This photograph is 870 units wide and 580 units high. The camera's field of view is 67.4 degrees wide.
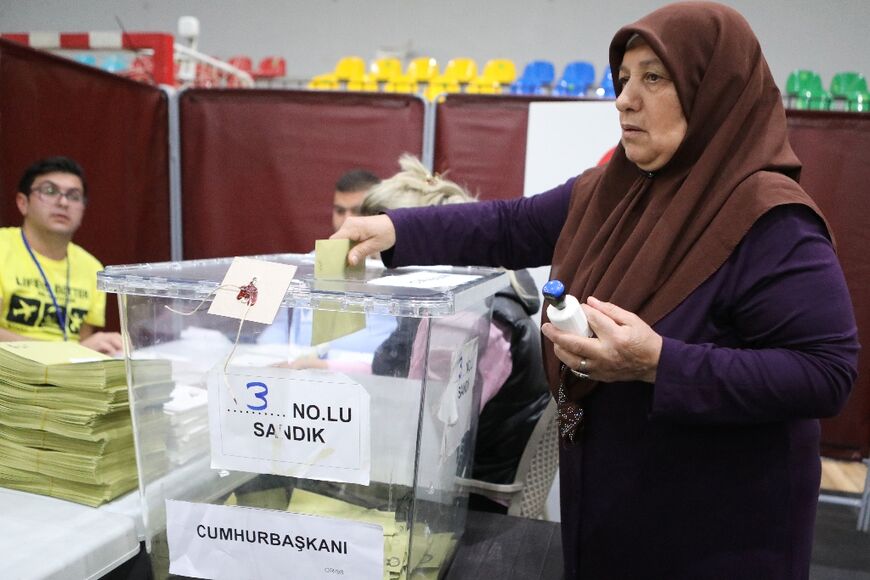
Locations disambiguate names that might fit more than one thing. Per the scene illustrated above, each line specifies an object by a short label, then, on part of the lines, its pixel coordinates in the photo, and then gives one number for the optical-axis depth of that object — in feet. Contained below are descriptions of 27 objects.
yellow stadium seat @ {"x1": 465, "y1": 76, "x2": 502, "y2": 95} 20.56
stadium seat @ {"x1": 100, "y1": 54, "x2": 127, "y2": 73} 22.12
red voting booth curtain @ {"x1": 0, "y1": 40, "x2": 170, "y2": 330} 7.52
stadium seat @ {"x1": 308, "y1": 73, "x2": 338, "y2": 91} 22.35
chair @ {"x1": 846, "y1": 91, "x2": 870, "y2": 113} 16.47
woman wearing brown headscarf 2.18
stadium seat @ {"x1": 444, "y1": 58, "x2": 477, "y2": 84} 21.67
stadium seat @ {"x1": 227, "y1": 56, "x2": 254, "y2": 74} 24.63
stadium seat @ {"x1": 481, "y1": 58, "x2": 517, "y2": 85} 21.45
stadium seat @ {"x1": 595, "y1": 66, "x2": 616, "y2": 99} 18.89
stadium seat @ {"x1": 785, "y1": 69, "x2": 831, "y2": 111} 17.96
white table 2.22
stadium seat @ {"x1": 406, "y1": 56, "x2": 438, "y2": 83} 21.53
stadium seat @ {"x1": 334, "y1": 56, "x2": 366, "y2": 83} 22.72
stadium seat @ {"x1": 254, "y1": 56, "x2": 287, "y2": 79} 24.34
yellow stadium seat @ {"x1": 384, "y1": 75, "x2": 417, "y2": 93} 21.45
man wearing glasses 7.13
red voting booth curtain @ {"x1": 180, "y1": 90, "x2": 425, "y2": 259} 10.06
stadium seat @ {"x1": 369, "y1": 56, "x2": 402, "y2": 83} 22.08
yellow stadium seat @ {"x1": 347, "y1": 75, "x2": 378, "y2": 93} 22.17
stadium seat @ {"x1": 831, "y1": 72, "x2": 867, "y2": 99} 18.83
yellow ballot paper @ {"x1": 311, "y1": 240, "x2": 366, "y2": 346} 2.20
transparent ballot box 2.12
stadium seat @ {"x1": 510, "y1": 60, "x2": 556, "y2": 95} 20.79
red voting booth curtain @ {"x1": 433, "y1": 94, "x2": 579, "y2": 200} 9.57
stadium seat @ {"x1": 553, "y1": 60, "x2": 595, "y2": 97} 20.34
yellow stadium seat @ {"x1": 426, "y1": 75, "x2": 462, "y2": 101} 21.31
